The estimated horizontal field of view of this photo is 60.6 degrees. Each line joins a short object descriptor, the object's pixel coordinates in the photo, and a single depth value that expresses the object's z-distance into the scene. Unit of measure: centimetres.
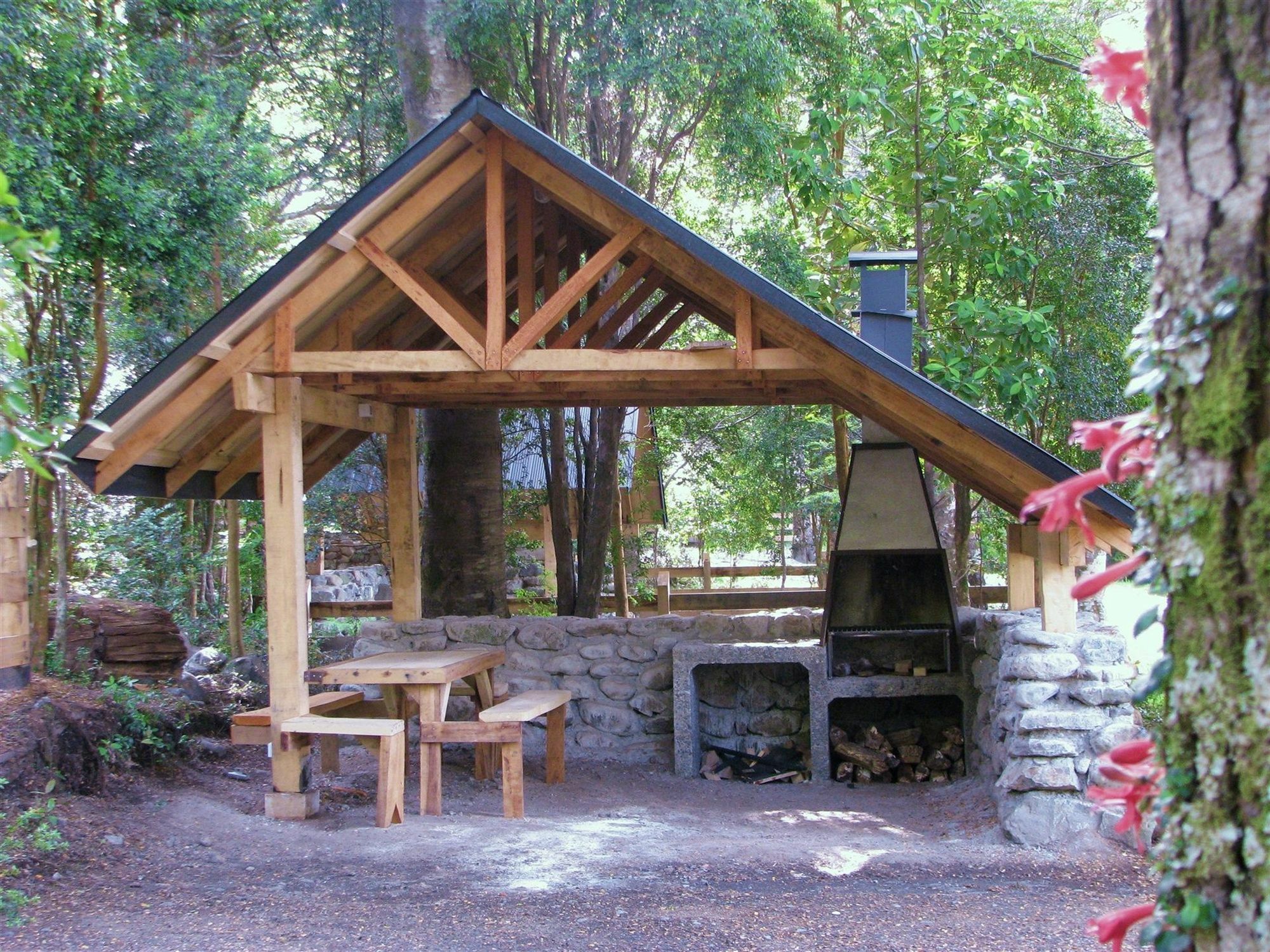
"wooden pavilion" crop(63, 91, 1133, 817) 596
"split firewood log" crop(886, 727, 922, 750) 815
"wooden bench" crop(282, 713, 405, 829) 618
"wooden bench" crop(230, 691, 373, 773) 654
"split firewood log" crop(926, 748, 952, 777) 783
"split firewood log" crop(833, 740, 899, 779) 783
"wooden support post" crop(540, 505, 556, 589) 1708
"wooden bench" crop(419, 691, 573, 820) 639
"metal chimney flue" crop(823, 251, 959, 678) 807
